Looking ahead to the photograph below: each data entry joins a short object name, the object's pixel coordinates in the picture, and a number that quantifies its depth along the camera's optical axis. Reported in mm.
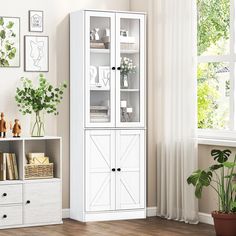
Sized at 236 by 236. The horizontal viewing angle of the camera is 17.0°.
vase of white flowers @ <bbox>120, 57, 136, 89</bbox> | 8212
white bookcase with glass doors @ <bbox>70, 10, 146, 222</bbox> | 8005
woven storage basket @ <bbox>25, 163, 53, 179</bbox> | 7794
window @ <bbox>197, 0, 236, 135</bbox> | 7812
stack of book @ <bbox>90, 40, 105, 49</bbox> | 8059
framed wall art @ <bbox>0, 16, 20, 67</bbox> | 7924
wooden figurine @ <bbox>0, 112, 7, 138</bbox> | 7691
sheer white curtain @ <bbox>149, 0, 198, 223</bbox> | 7938
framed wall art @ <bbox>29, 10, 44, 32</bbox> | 8108
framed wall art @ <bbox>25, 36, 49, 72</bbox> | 8090
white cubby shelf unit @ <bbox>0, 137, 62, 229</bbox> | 7624
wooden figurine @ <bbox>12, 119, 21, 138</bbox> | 7754
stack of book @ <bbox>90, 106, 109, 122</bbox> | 8028
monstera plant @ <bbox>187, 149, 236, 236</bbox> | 7071
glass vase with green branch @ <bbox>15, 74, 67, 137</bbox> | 7852
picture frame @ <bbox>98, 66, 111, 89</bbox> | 8086
